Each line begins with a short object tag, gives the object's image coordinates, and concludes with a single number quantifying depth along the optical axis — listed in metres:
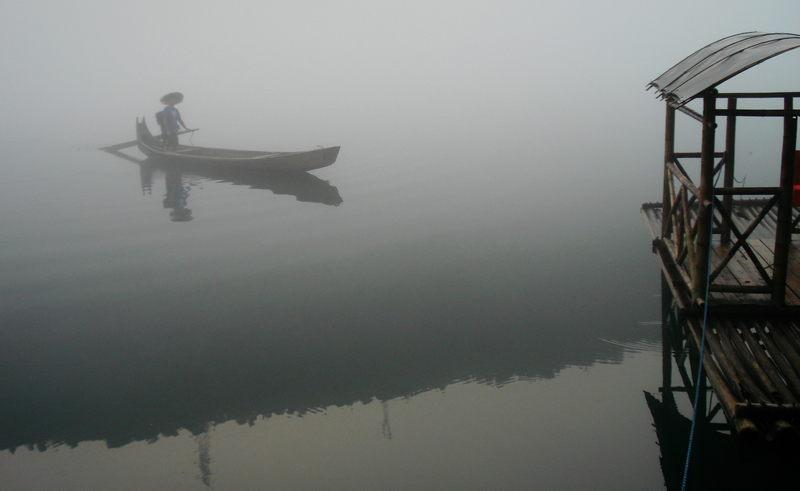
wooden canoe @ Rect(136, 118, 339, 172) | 13.16
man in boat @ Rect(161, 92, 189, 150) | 15.82
